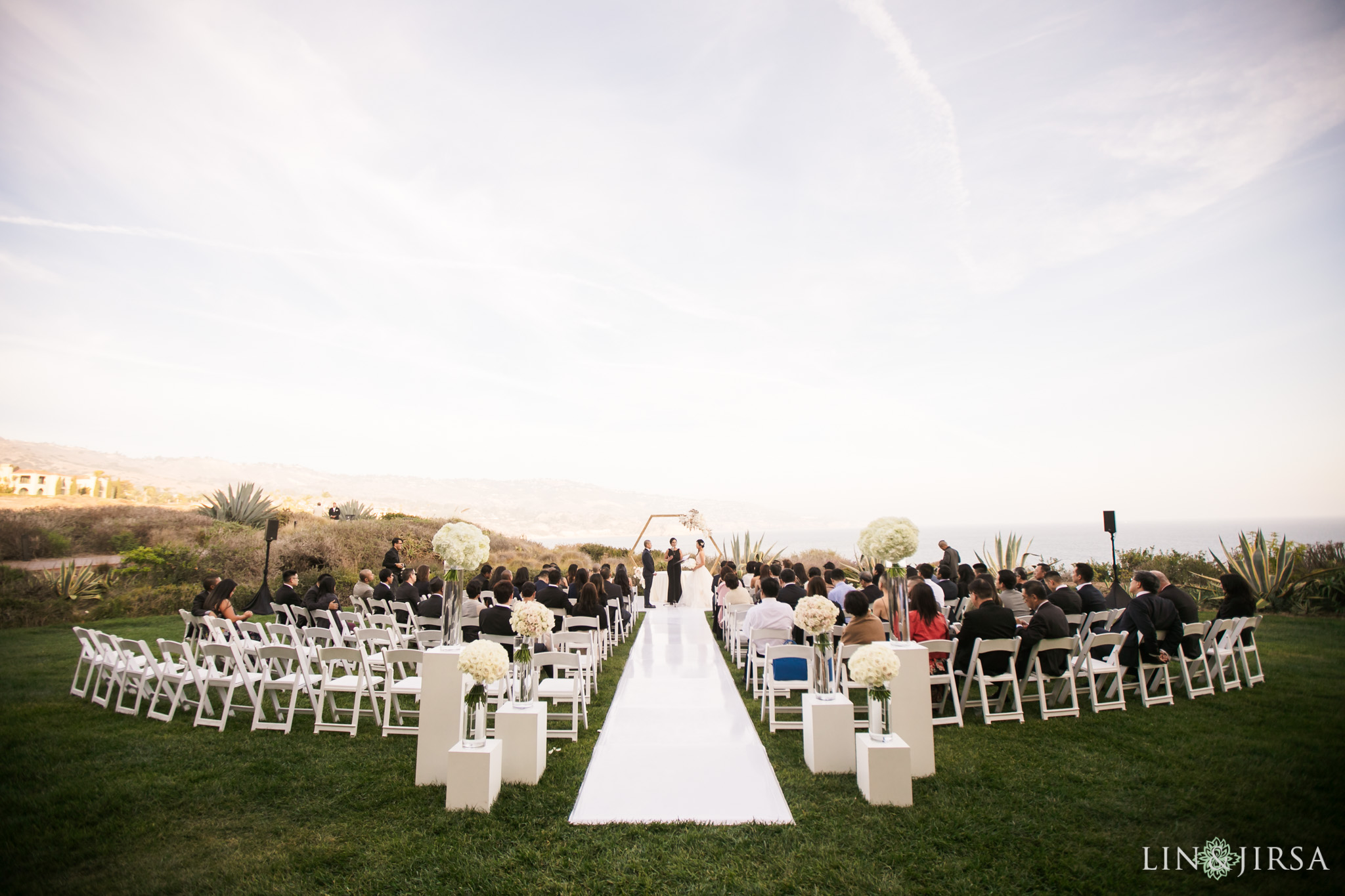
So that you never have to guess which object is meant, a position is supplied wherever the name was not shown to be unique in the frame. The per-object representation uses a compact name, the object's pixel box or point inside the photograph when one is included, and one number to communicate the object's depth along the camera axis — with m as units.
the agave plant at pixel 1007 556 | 14.27
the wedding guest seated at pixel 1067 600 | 7.09
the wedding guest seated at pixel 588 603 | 8.20
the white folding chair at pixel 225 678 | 5.63
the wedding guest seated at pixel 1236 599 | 6.64
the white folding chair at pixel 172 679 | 5.56
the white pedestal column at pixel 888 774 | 4.04
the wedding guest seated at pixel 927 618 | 6.33
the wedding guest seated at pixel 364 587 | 9.56
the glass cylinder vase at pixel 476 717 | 4.12
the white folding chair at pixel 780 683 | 5.36
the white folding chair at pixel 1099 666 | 5.96
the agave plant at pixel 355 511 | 23.67
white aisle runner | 4.03
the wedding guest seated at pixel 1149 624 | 6.28
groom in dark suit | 17.25
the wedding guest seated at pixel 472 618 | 7.66
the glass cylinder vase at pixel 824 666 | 4.99
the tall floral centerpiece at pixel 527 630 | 4.63
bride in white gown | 16.31
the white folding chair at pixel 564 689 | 5.68
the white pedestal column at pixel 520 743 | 4.51
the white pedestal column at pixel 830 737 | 4.67
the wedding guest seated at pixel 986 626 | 5.92
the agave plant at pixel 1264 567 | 7.79
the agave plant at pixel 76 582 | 12.01
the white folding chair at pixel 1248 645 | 6.34
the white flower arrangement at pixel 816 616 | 4.79
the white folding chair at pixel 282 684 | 5.55
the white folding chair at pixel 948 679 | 5.66
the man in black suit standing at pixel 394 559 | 12.12
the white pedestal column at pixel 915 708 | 4.49
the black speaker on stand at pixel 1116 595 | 9.02
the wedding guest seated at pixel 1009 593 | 7.54
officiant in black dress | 16.19
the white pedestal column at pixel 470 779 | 4.01
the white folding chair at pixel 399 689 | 5.51
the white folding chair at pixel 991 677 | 5.66
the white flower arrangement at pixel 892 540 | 4.77
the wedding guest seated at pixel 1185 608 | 6.46
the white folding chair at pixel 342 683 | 5.51
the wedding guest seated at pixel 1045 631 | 6.00
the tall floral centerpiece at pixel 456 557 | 4.88
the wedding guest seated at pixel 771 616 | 7.13
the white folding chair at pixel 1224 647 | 6.32
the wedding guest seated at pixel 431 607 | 7.79
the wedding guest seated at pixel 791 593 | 8.21
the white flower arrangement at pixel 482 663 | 3.93
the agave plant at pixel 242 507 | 19.73
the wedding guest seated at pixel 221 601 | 7.71
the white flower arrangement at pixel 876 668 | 3.96
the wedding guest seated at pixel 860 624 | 5.60
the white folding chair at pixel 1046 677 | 5.82
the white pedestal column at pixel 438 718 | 4.52
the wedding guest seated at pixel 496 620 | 6.46
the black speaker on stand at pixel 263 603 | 9.38
